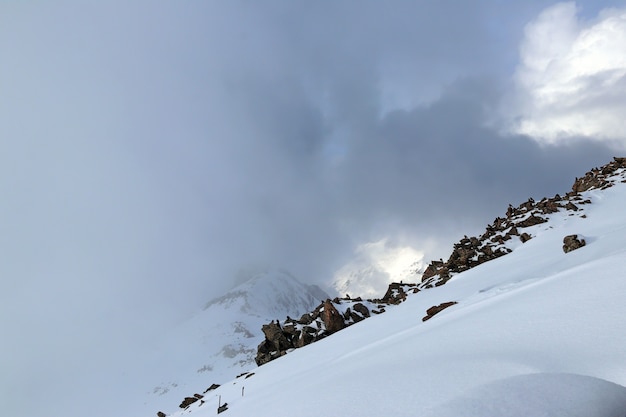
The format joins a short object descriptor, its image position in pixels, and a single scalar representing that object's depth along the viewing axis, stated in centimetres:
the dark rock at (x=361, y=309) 2391
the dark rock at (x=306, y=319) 2495
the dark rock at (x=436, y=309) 1108
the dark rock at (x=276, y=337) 2458
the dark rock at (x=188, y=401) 2107
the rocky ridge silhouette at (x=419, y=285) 2311
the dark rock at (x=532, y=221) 2459
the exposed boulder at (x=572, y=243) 1351
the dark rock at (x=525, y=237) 2282
